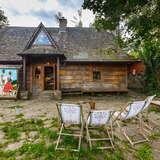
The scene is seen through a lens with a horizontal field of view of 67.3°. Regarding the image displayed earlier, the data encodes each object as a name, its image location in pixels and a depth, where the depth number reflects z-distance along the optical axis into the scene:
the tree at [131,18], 6.87
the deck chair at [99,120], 2.70
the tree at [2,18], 14.93
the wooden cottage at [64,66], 7.96
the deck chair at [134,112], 3.09
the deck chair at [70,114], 2.68
